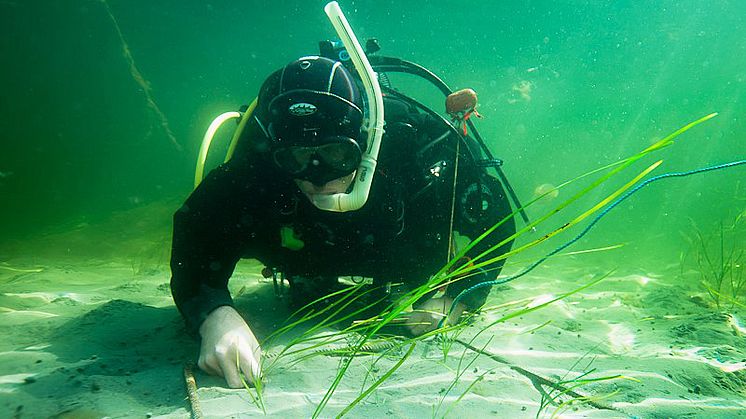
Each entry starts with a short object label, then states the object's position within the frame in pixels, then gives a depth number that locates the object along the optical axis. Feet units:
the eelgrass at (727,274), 2.97
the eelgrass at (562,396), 1.13
